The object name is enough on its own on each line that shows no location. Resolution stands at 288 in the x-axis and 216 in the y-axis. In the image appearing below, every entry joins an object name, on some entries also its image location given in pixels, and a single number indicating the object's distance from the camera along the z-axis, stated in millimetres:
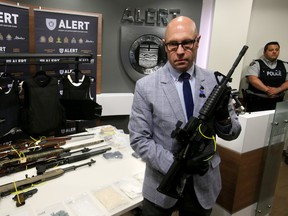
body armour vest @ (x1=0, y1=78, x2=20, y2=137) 2160
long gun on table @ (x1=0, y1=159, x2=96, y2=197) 1402
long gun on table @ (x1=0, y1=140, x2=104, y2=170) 1636
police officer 3557
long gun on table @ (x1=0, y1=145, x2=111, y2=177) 1609
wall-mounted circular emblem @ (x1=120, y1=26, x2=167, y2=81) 3338
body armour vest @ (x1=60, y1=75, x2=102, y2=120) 2668
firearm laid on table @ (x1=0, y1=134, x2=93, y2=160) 1782
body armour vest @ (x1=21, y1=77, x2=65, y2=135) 2299
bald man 1253
